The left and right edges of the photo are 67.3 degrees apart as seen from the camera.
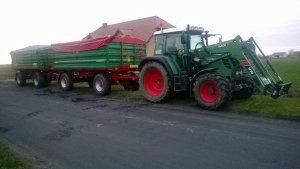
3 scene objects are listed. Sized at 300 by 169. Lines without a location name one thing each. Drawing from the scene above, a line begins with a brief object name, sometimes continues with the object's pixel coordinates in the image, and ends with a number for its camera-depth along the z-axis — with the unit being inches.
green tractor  257.6
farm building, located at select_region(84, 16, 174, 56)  1117.7
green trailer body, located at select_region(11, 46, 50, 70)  516.0
